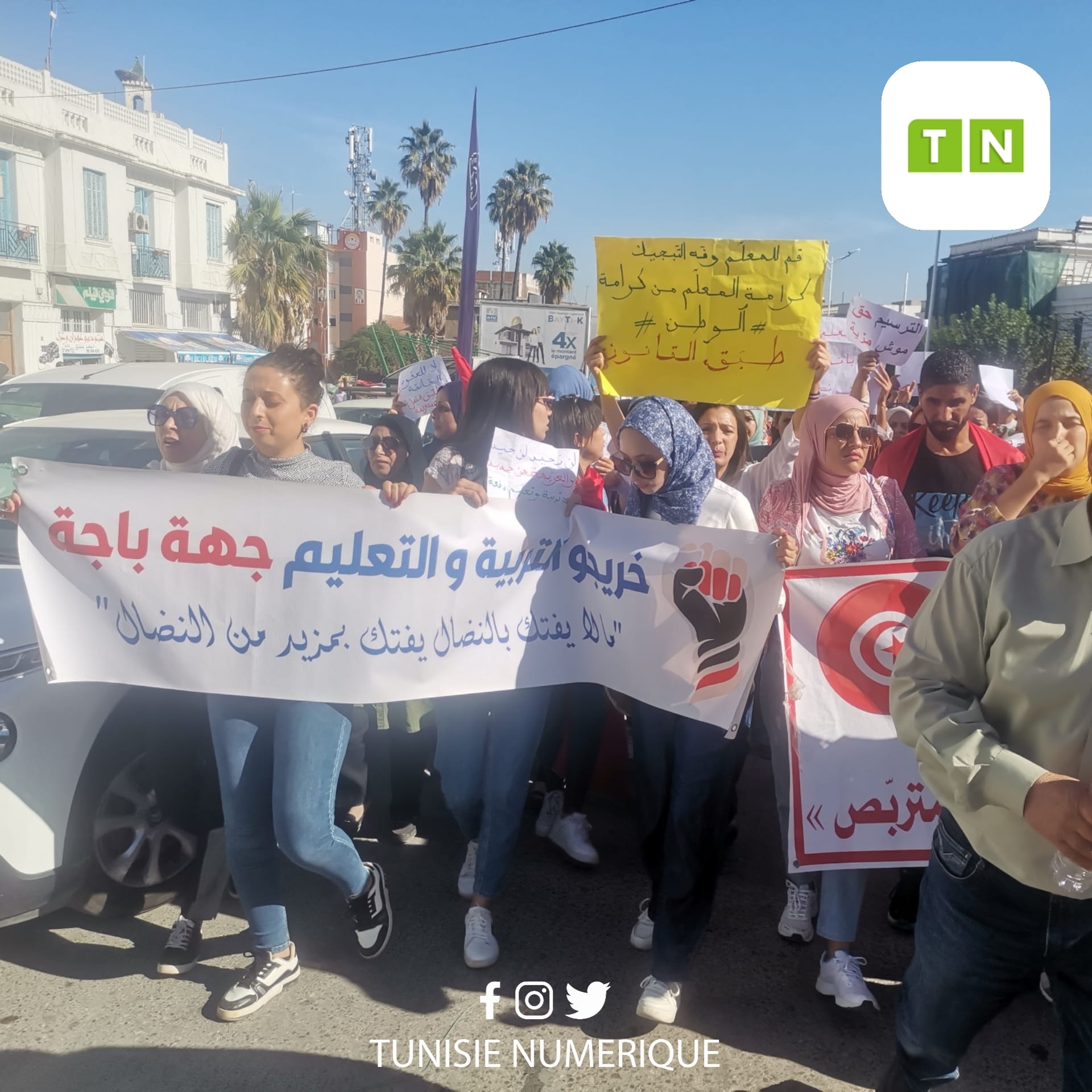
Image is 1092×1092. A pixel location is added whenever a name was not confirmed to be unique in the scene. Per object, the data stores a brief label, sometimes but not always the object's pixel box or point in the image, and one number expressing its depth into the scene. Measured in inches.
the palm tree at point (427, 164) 2370.8
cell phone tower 2883.9
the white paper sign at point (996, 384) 293.0
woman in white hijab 134.8
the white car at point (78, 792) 108.7
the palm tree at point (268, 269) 1440.7
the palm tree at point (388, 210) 2544.3
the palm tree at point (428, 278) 1972.2
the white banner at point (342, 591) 116.8
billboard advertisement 665.0
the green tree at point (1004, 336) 1227.1
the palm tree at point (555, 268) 2220.7
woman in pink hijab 119.5
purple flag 212.1
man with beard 150.0
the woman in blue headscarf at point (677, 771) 112.5
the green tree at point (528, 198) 2262.6
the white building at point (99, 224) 1099.9
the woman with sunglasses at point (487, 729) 124.1
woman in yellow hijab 114.8
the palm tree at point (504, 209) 2279.8
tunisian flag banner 119.6
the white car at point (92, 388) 218.1
